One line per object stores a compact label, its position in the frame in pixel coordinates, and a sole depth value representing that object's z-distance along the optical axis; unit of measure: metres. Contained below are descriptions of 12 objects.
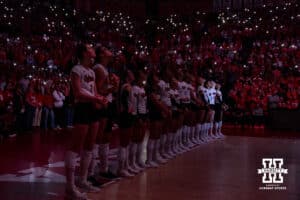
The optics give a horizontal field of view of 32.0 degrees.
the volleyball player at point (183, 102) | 11.91
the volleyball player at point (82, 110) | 6.54
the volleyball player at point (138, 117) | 8.86
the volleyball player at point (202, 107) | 13.81
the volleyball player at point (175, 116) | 11.17
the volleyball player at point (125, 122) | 8.42
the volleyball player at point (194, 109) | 12.73
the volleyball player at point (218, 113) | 15.22
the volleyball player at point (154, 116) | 9.73
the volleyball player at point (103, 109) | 7.34
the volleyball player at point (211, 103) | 14.45
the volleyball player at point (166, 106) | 10.35
